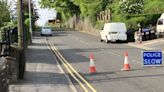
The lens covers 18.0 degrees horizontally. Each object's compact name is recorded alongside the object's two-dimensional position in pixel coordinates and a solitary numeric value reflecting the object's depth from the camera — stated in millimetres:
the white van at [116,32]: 51000
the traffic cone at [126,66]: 22312
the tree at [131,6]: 66438
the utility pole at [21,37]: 19594
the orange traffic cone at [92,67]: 21719
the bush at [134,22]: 60369
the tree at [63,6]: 103938
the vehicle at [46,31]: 75894
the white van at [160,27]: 52750
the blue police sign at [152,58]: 22219
